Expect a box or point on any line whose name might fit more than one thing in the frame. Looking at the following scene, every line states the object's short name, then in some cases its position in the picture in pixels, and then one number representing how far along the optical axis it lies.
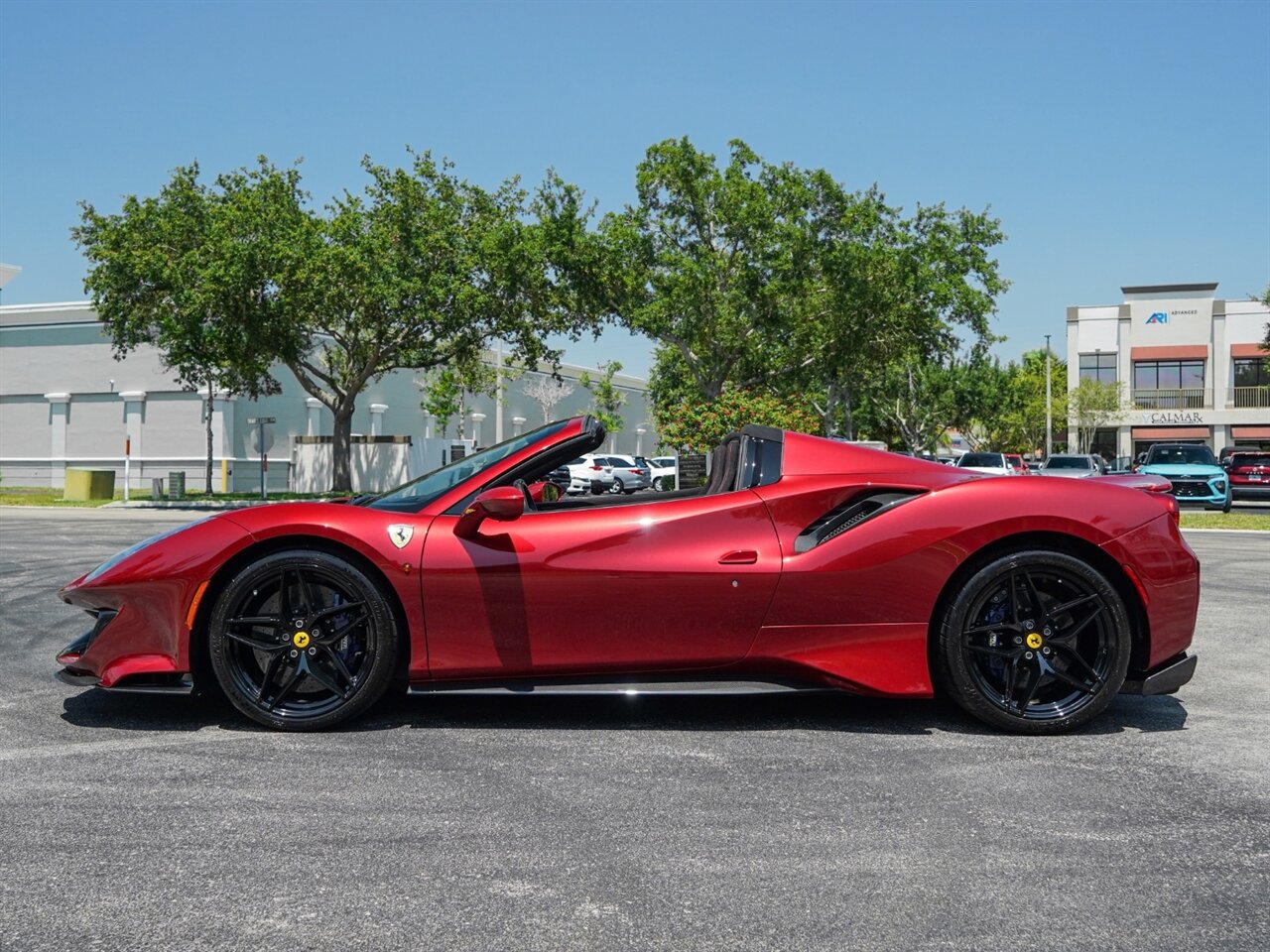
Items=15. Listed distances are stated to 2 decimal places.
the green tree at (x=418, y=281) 31.09
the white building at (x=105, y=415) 44.16
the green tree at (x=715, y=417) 30.94
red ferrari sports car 4.55
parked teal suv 25.91
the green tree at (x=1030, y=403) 82.56
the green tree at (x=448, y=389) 34.81
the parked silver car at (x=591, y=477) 41.50
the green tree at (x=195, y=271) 29.34
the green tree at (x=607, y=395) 40.71
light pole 67.03
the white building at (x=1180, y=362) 64.81
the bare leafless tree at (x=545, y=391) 62.03
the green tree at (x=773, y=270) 36.72
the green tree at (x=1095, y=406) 64.50
